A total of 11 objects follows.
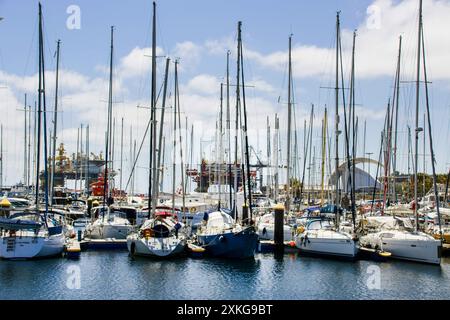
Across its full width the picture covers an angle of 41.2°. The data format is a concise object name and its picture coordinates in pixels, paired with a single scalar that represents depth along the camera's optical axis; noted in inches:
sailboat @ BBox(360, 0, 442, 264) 1378.0
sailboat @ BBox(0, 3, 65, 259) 1323.8
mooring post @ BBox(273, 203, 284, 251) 1598.1
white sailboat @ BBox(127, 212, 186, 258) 1396.4
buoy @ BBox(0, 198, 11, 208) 1530.1
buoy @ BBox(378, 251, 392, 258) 1427.2
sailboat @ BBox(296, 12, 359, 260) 1438.2
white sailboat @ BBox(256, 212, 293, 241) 1721.9
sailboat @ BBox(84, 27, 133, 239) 1700.3
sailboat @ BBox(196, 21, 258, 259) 1417.3
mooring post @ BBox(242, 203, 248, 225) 1524.1
